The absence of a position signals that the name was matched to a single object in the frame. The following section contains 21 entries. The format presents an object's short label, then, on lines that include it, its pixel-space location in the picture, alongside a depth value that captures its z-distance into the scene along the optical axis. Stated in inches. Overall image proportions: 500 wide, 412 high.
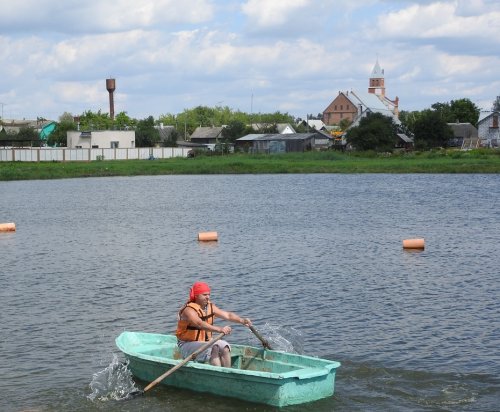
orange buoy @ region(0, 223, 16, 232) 1804.9
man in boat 646.5
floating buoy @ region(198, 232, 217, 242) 1563.7
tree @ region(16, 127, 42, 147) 5968.0
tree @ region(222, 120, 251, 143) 6454.7
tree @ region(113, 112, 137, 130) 6565.0
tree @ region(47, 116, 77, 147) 6043.3
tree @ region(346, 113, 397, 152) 4899.1
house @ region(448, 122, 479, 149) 5768.2
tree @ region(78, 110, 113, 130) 6026.6
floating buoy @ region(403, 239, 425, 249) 1413.6
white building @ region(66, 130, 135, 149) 5019.7
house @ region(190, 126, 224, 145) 6904.5
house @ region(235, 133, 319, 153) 5506.9
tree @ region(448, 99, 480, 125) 7381.9
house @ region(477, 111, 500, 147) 5457.7
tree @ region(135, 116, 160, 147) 5800.2
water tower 7003.0
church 6318.9
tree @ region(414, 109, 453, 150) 5251.0
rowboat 611.5
